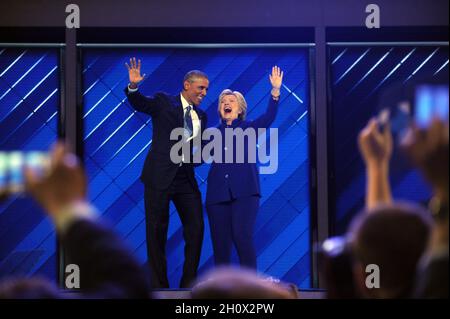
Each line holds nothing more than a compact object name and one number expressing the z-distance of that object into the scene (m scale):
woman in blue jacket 17.77
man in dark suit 17.50
